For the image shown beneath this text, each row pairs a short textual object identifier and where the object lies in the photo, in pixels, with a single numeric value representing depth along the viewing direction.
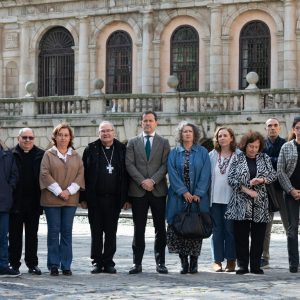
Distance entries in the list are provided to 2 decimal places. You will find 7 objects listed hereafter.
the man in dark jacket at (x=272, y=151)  16.12
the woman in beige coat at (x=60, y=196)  14.98
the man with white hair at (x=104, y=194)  15.34
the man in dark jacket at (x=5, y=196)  14.81
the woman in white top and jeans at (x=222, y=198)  15.58
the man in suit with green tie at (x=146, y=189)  15.36
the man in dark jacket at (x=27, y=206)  15.18
